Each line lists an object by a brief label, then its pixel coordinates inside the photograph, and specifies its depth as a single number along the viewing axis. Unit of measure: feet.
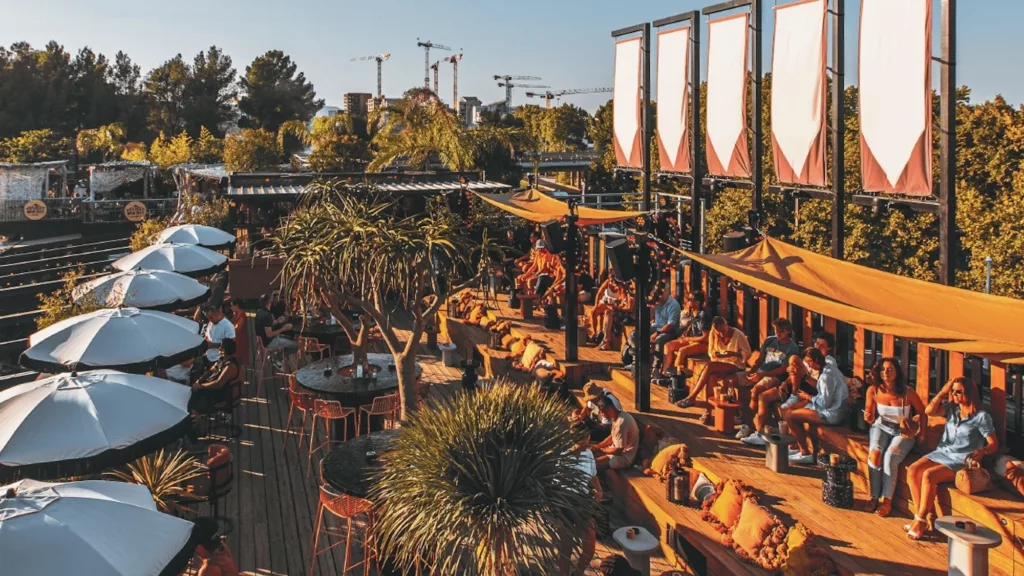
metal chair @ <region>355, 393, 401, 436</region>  25.34
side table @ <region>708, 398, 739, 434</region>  25.40
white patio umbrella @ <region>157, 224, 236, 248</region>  49.76
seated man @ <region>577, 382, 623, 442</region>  25.29
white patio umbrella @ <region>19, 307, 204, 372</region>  26.66
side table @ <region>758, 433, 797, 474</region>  22.38
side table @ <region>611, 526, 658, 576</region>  18.29
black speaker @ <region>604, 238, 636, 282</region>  26.76
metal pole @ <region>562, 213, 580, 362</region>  32.58
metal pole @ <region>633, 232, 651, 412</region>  27.14
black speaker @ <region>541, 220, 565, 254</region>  34.12
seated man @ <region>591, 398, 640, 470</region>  23.48
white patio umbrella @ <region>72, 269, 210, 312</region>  35.42
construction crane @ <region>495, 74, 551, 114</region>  577.43
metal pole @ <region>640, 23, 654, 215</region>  47.54
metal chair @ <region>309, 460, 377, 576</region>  18.78
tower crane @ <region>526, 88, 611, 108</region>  556.92
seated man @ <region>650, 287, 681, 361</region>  31.99
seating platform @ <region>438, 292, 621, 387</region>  32.96
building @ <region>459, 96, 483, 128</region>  612.78
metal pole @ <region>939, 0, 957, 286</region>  24.13
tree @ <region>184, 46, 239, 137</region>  206.39
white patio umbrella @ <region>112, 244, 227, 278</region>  42.75
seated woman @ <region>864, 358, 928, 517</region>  19.67
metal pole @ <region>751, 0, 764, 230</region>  37.06
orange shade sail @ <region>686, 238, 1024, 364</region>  17.51
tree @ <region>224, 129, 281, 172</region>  124.36
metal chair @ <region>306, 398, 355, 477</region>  25.48
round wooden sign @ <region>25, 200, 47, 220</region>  99.45
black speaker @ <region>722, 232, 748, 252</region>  32.89
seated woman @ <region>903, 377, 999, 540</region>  18.35
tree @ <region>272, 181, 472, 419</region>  21.33
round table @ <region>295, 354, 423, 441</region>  25.39
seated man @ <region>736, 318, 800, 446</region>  24.48
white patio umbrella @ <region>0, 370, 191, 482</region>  18.74
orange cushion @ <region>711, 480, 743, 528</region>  19.38
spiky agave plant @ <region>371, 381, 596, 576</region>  15.46
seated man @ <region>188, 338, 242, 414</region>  29.12
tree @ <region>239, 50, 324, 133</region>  212.02
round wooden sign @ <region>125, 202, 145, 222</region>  97.65
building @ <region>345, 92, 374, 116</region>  444.14
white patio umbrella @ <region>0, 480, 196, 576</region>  12.96
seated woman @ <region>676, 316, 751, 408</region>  26.61
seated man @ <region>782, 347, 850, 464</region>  22.61
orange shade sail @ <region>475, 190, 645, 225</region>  42.78
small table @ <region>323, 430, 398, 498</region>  19.21
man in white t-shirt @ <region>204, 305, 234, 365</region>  33.27
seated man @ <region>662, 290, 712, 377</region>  30.30
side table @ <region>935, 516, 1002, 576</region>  15.31
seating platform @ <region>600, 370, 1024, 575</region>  17.35
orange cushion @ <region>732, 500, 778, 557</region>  17.89
